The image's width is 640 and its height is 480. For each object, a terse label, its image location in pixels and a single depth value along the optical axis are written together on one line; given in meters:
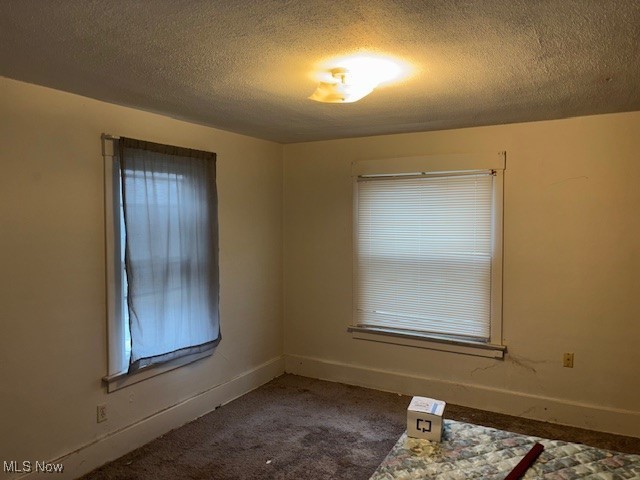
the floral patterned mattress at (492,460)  1.87
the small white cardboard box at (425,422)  2.17
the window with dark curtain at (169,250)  2.78
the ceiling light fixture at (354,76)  1.97
